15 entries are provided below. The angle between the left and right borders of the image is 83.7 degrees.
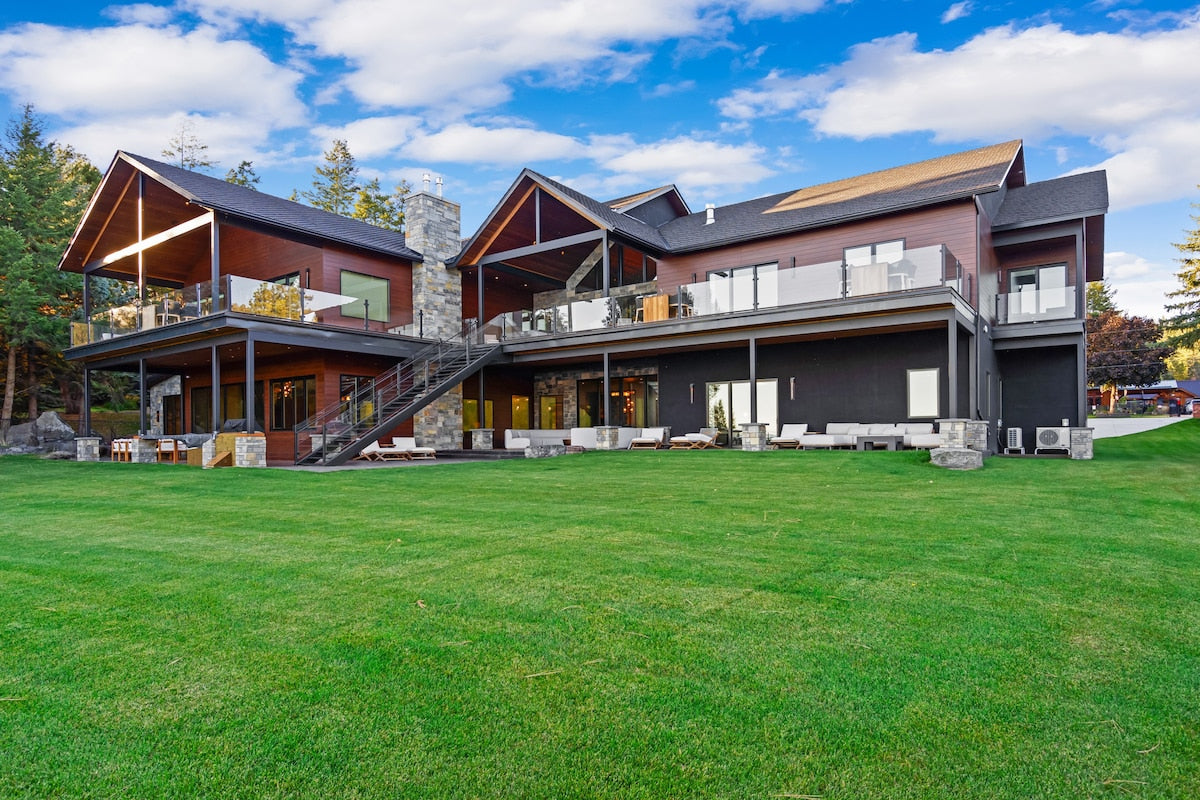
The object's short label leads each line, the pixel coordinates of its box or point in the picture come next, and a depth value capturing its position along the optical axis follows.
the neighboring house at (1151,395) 45.84
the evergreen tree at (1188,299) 37.06
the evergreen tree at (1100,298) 54.25
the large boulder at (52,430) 23.61
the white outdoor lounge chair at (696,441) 17.67
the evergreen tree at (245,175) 41.09
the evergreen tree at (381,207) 40.99
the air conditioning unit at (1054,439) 15.66
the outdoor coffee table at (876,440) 15.36
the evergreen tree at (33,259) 23.70
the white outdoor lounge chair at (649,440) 17.95
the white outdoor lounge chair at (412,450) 18.06
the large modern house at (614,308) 15.68
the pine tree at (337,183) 43.22
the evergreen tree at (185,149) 41.19
